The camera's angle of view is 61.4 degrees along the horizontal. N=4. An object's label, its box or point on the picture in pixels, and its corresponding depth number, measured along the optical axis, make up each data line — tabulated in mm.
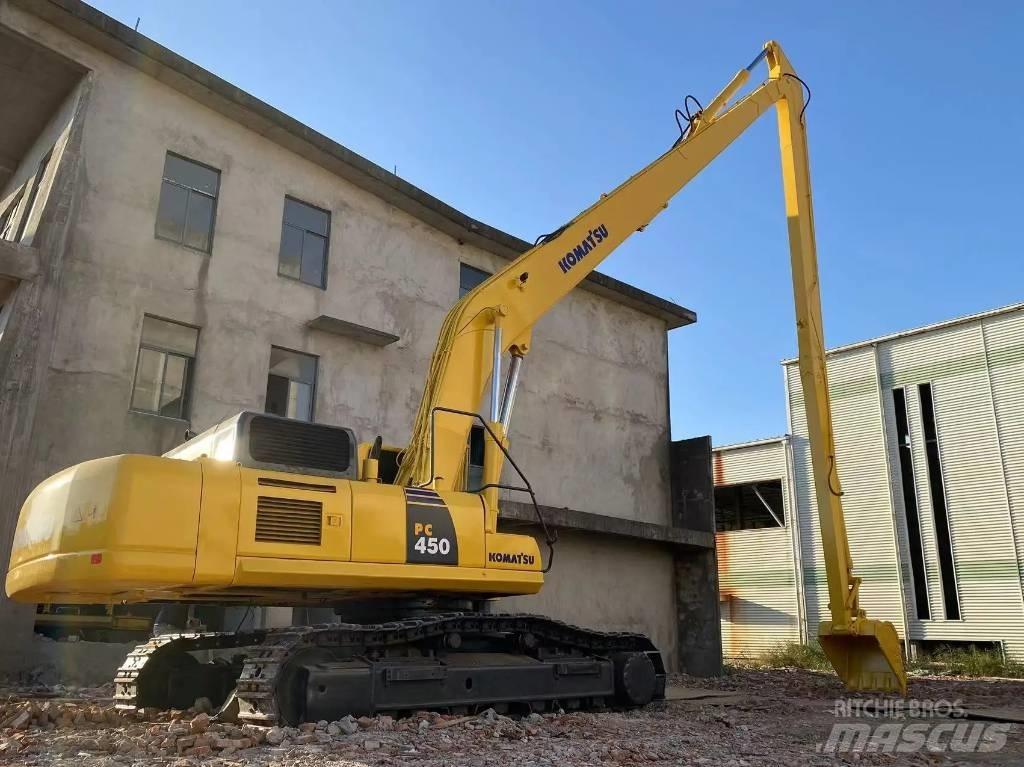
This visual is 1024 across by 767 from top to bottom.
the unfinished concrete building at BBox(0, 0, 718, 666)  12906
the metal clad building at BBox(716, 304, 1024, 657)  23547
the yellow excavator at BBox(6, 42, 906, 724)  7078
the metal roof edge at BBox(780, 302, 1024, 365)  24297
